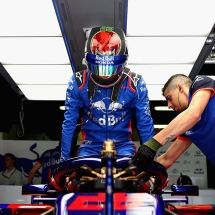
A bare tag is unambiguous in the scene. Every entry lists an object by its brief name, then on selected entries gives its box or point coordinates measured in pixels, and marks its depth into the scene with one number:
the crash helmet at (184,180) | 7.30
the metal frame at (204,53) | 4.40
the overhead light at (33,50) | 4.43
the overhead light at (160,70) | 5.28
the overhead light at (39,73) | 5.36
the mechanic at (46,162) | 7.23
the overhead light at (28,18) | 3.64
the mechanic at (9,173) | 7.96
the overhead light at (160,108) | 9.33
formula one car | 1.43
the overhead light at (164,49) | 4.41
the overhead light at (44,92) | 6.50
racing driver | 2.33
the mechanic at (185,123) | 1.77
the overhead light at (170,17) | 3.64
